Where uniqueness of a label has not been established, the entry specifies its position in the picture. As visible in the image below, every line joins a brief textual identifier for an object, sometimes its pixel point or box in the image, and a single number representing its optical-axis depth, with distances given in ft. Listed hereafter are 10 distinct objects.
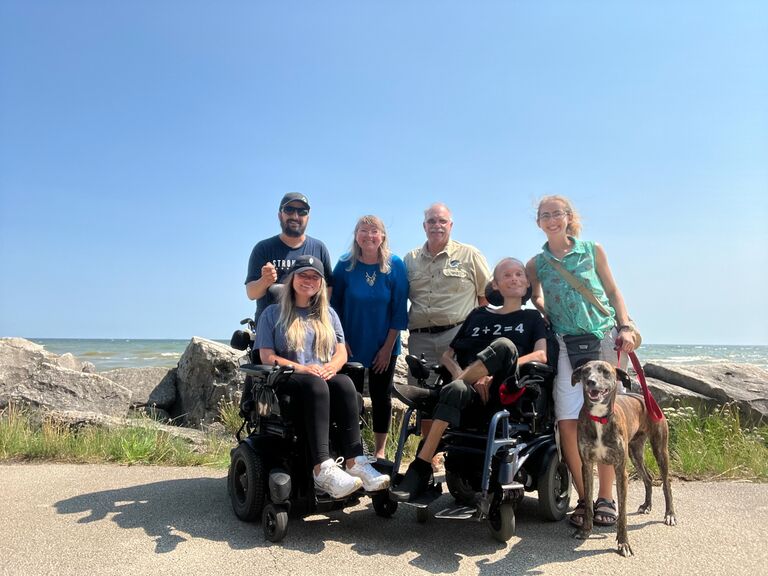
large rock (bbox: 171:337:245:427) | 25.27
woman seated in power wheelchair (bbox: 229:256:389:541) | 11.57
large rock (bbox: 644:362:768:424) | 21.31
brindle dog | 11.14
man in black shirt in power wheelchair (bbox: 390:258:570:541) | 11.30
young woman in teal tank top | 12.63
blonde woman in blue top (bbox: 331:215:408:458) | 16.07
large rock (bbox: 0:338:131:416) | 22.38
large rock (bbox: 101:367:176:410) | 27.51
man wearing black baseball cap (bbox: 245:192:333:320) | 15.72
